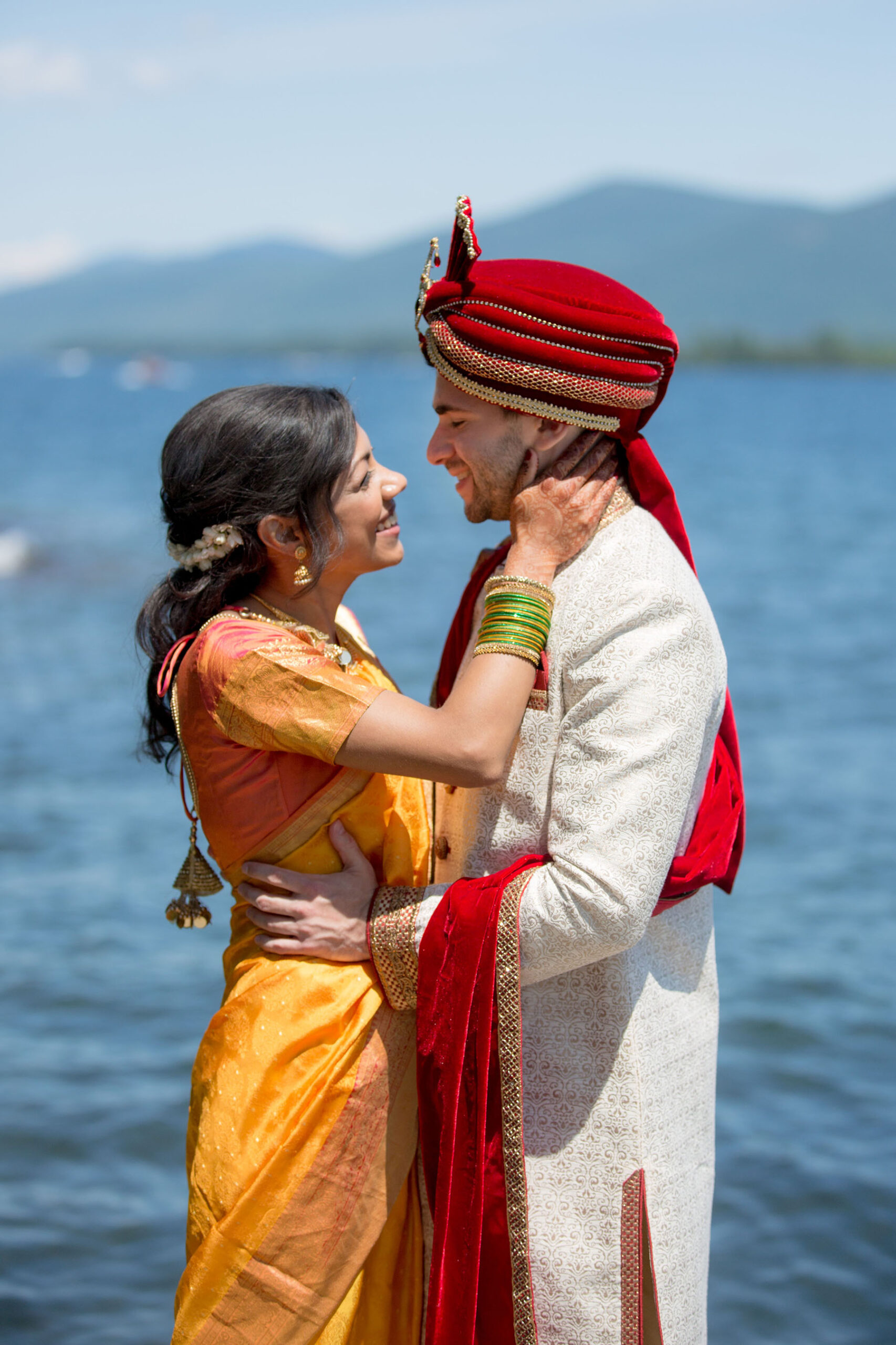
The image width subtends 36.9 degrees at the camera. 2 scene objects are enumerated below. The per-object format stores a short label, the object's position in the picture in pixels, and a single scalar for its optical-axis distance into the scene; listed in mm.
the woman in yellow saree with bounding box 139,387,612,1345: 2145
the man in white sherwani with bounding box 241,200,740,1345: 2051
